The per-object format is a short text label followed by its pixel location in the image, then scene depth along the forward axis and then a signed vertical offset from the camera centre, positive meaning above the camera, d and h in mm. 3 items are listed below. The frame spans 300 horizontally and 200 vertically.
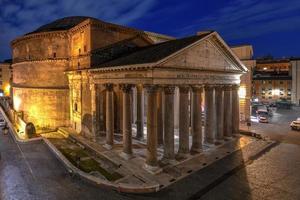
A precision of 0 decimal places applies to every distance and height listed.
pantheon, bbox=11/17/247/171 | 16656 +903
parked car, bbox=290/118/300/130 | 29969 -4494
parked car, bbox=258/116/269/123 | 35531 -4379
